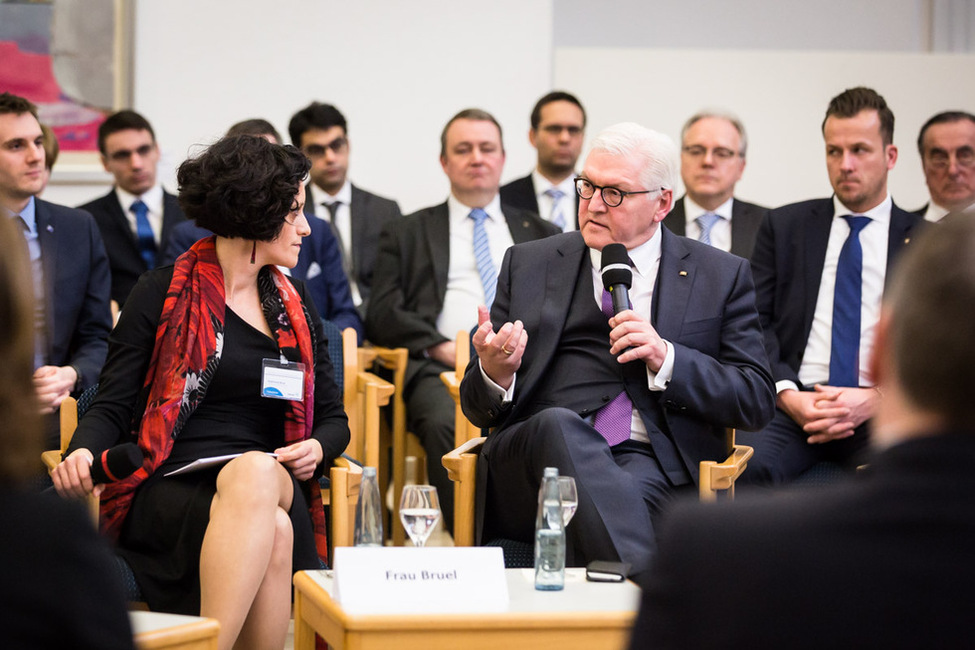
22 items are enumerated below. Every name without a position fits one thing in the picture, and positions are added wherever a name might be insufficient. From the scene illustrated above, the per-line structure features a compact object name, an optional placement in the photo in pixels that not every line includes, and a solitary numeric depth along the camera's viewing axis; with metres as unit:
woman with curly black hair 5.34
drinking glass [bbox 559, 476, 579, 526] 4.73
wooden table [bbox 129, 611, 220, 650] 3.60
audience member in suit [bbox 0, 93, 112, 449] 7.52
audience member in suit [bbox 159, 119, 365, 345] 8.94
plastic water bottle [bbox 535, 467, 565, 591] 4.52
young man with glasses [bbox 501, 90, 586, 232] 10.42
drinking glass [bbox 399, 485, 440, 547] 4.76
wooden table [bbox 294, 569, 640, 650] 3.99
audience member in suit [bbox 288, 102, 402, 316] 10.29
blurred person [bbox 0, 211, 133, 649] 2.15
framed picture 11.40
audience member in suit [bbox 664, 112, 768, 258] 9.42
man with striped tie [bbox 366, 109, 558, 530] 8.70
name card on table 4.12
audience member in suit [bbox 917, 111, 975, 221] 9.41
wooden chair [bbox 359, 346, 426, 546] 8.64
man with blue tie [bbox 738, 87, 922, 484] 7.41
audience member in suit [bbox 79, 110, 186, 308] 9.87
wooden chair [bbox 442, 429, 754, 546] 5.97
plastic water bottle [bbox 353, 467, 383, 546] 4.71
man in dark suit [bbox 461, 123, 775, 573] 5.77
